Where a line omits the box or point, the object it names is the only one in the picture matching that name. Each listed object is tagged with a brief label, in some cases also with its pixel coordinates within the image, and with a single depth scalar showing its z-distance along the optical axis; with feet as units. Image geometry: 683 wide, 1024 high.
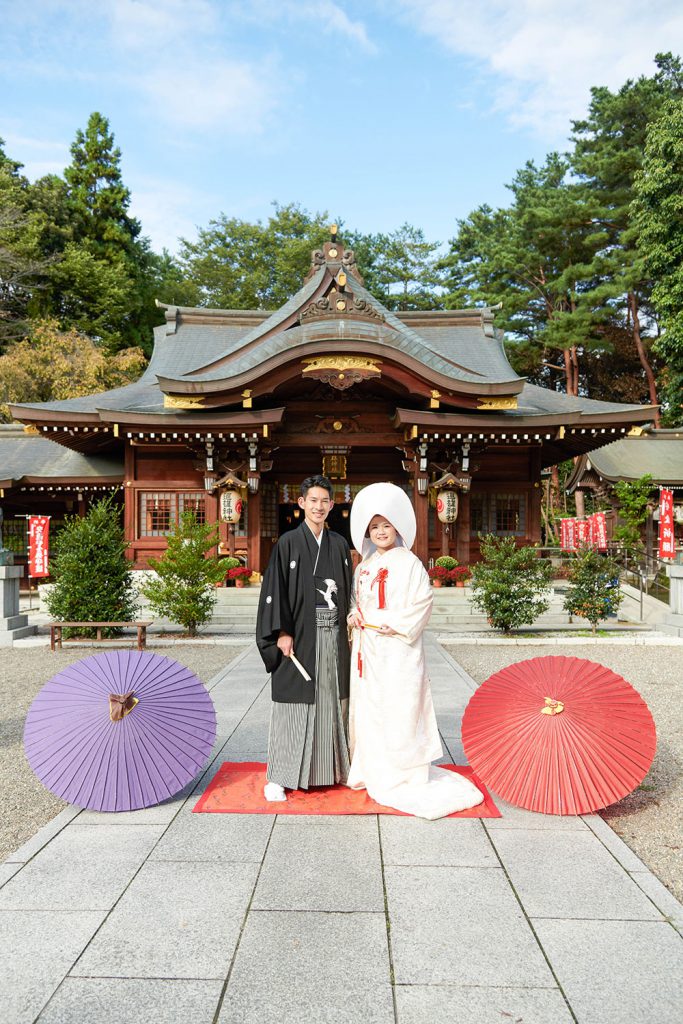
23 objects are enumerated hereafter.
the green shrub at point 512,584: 34.58
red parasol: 11.89
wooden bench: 31.30
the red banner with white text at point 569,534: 49.73
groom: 12.61
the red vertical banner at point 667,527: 45.60
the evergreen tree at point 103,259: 100.83
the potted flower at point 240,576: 48.06
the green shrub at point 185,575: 34.04
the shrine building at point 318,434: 49.62
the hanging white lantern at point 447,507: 51.85
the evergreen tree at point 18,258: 90.43
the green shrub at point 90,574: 33.02
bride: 12.23
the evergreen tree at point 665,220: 69.15
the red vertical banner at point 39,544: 43.52
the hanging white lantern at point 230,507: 50.65
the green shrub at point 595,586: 35.88
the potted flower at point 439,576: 49.67
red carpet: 12.14
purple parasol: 11.96
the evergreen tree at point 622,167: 90.43
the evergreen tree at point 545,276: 91.86
